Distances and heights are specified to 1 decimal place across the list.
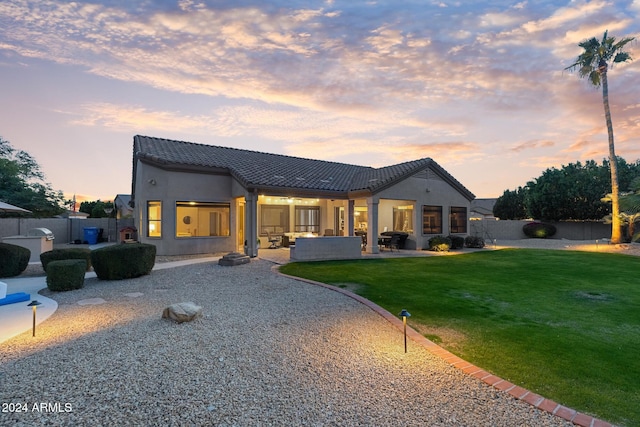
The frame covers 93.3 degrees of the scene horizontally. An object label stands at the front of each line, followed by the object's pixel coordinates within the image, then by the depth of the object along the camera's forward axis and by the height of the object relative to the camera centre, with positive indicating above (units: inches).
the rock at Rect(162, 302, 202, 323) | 216.5 -70.9
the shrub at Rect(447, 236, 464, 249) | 751.5 -65.2
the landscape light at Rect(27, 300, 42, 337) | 191.6 -63.9
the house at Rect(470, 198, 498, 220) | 1873.9 +52.8
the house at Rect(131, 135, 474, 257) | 585.6 +37.2
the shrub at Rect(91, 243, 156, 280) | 363.9 -56.6
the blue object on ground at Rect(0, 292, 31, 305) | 264.7 -75.2
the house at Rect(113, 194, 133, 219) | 1246.9 +48.8
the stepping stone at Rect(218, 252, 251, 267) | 471.8 -70.5
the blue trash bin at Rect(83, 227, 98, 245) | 825.0 -55.4
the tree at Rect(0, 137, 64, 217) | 1057.5 +109.0
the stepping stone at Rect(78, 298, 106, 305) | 272.1 -79.5
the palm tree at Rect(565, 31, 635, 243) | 820.6 +416.7
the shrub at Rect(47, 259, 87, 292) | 312.7 -62.9
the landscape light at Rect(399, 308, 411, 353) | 171.7 -56.8
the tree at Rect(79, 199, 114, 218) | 1421.0 +36.2
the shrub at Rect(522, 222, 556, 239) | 1121.4 -51.6
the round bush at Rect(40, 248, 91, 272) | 376.5 -50.3
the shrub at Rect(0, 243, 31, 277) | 382.9 -57.9
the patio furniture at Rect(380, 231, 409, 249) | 730.2 -47.0
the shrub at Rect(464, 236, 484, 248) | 787.4 -68.1
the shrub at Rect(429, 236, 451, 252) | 710.5 -66.6
